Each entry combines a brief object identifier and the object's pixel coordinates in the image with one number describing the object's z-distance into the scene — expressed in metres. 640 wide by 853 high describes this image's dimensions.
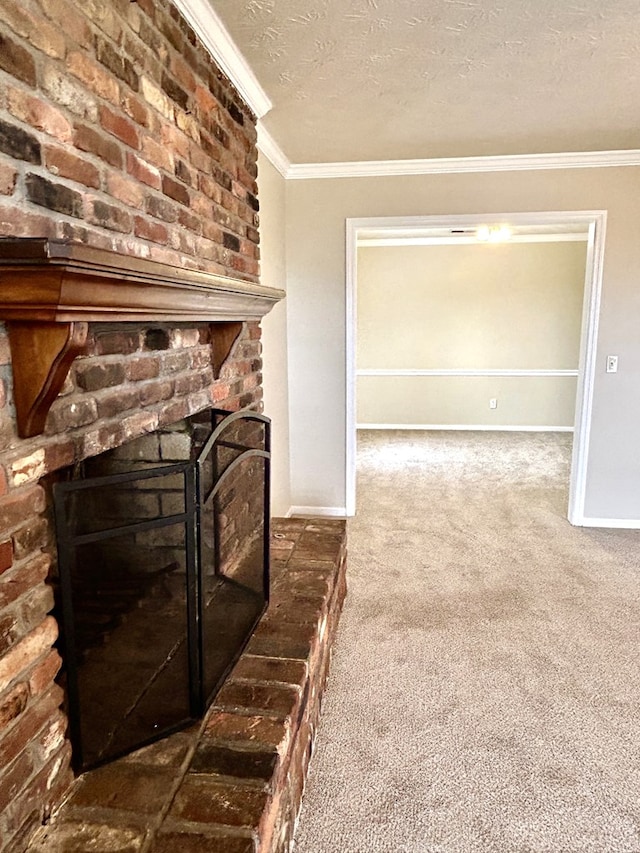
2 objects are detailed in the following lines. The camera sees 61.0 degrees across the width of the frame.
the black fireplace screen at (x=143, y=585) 1.16
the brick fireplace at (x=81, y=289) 0.95
